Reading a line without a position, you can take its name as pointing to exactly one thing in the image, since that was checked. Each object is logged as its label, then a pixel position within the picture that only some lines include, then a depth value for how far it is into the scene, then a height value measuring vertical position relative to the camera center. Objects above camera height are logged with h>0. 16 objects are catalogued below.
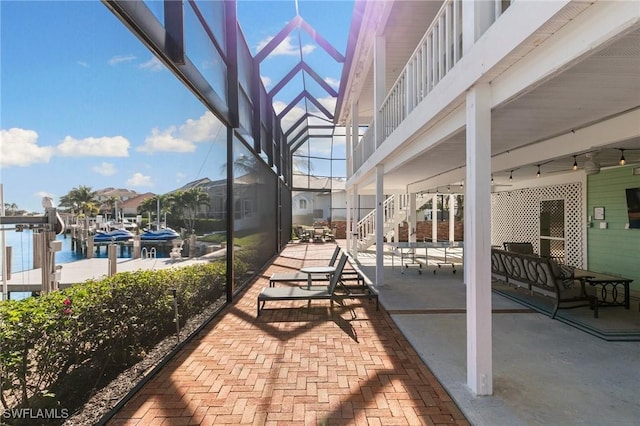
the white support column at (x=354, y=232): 11.18 -0.53
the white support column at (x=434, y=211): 14.69 +0.21
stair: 14.31 -0.12
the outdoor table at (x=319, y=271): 6.17 -0.99
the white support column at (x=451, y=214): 14.68 +0.07
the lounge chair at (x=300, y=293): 5.20 -1.19
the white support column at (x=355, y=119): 10.98 +3.10
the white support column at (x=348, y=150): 13.70 +2.68
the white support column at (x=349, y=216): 13.90 -0.01
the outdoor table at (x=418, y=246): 9.40 -0.83
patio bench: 5.00 -1.04
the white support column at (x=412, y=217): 13.00 -0.04
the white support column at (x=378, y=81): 7.11 +2.83
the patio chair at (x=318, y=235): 19.77 -1.09
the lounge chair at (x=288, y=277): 6.47 -1.16
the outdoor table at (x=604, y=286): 5.16 -1.10
